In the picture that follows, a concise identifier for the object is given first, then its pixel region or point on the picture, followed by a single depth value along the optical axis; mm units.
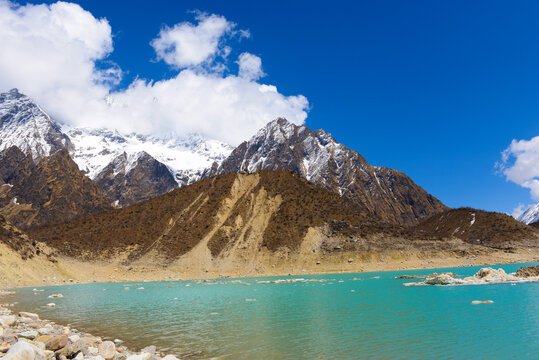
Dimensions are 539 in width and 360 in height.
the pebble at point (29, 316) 25733
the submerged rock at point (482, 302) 28359
